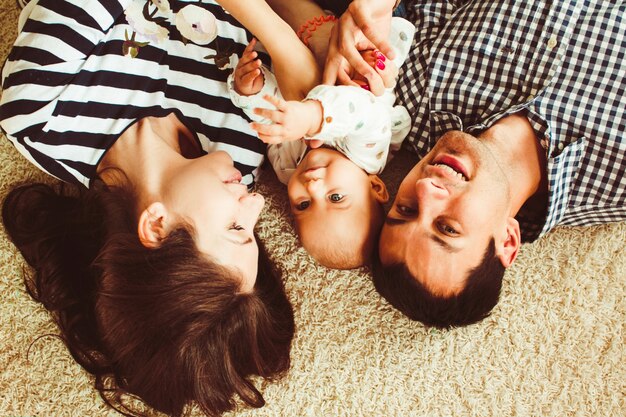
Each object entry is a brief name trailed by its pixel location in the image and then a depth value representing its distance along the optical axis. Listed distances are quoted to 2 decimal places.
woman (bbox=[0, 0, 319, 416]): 0.88
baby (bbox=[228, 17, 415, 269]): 0.92
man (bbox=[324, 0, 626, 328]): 0.93
